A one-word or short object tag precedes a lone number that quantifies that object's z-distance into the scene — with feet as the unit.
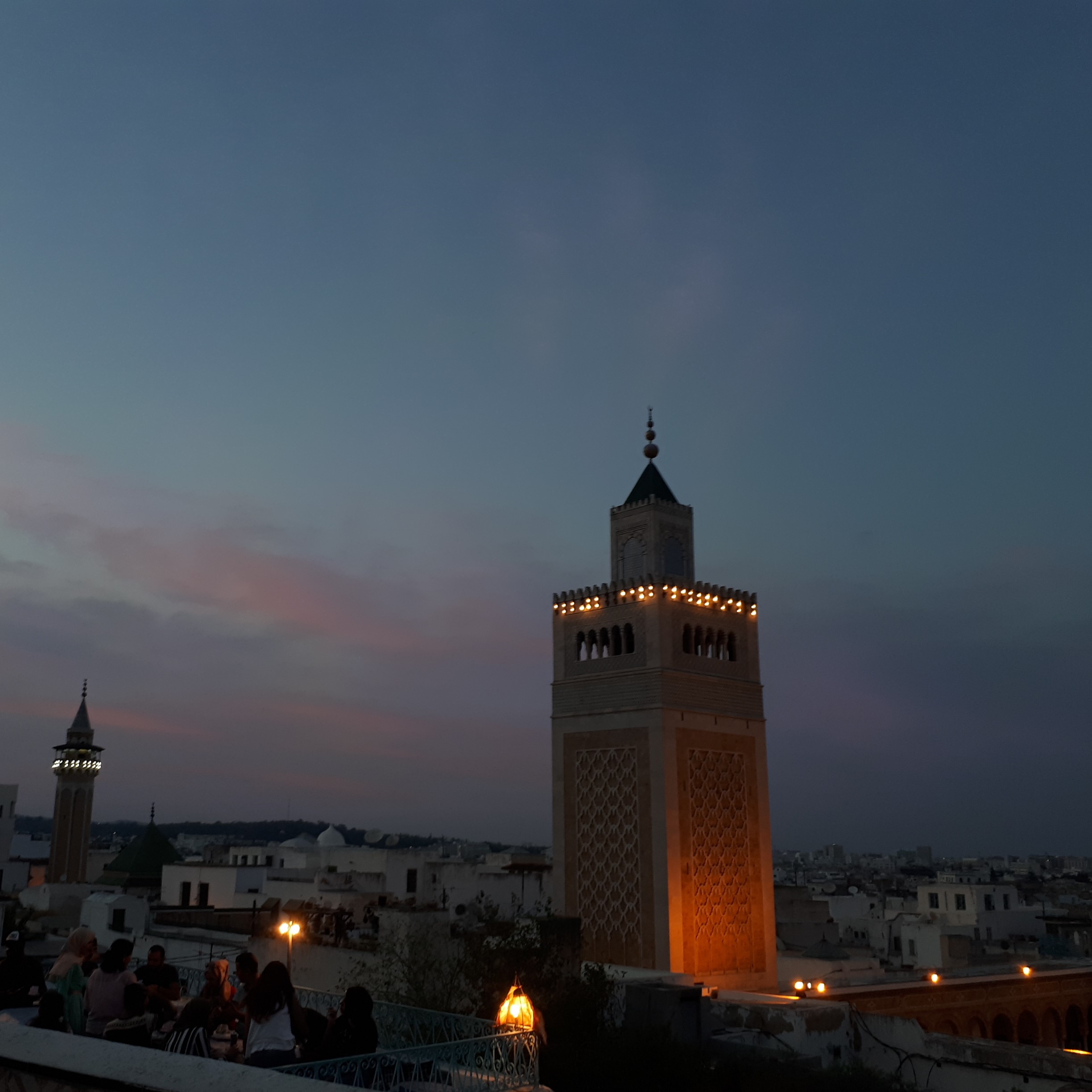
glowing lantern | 29.04
